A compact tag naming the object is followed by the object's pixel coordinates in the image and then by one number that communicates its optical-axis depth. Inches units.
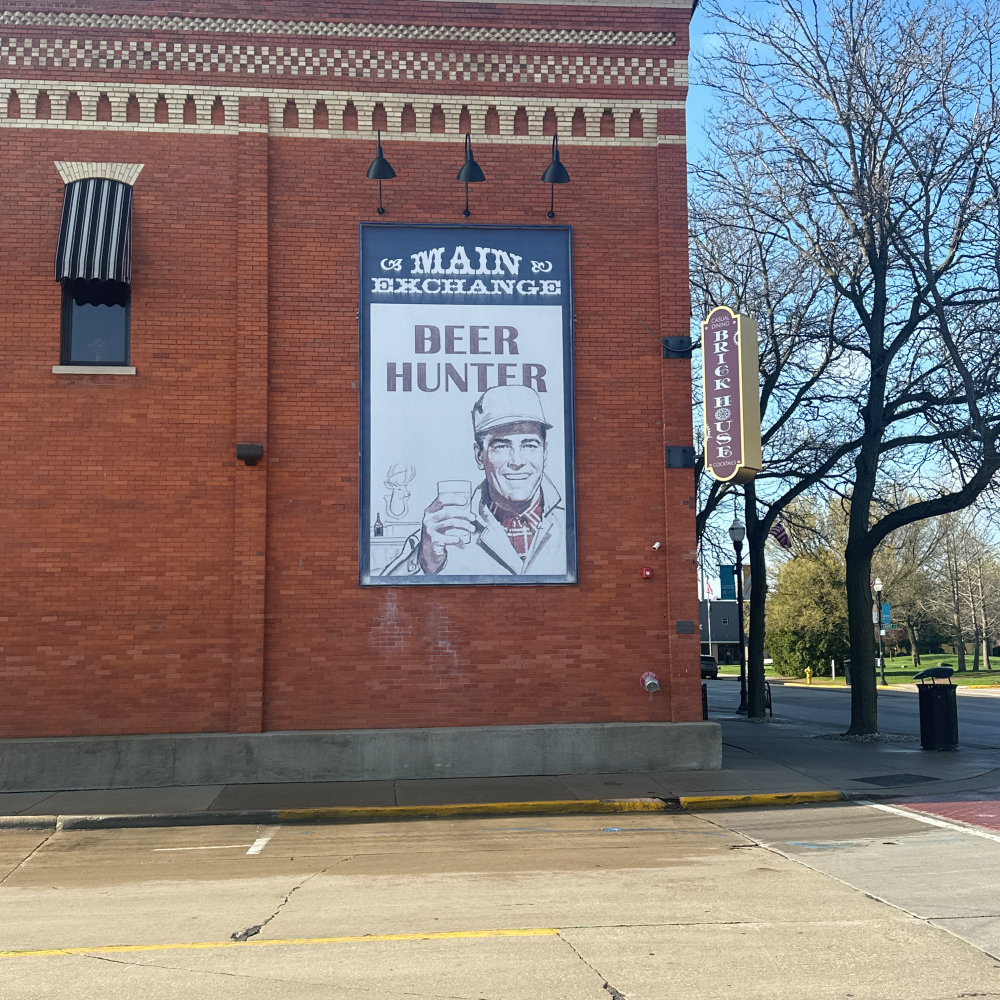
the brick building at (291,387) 575.8
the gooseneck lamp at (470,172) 603.8
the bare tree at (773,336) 890.1
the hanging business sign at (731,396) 580.7
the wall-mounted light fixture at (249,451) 578.9
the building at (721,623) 2623.0
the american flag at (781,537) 1055.6
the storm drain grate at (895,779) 571.8
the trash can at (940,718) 710.5
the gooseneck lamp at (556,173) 611.5
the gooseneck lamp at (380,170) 598.2
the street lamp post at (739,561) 1071.6
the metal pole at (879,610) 1727.0
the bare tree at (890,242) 749.3
